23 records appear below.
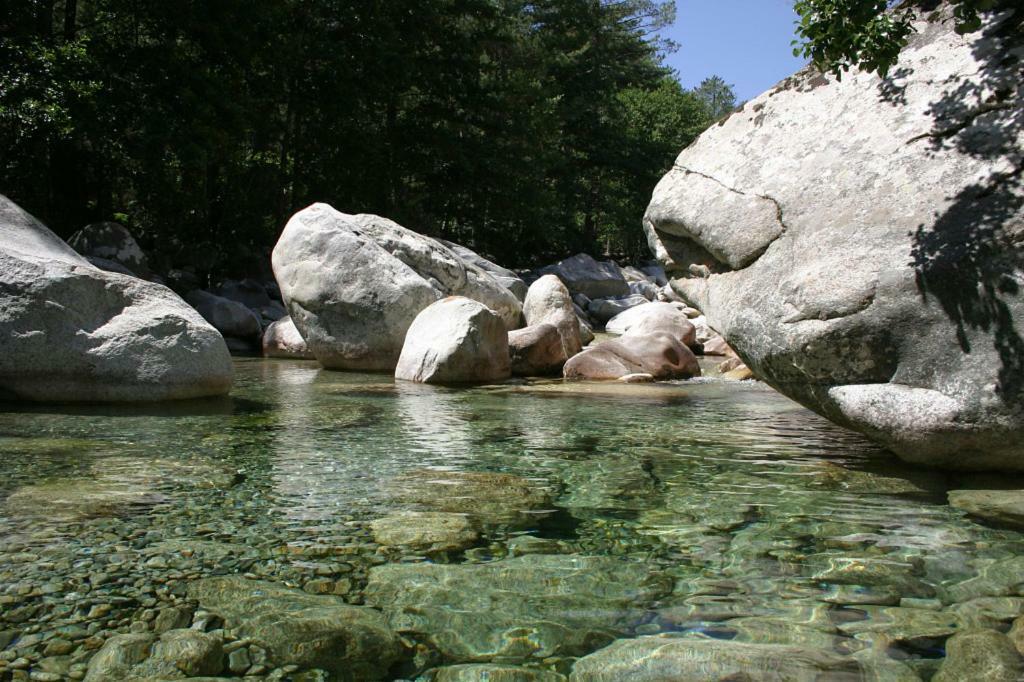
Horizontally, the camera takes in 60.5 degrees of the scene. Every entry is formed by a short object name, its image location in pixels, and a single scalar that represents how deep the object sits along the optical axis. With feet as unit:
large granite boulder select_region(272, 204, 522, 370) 33.96
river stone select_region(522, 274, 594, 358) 39.58
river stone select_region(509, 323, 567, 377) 33.55
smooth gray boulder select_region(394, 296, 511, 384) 29.99
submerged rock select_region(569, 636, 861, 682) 7.38
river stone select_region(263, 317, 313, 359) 39.22
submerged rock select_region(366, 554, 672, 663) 8.19
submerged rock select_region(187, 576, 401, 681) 7.70
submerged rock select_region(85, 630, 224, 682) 7.36
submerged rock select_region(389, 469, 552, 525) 12.39
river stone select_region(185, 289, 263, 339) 44.86
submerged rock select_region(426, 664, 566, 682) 7.49
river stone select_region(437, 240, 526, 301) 45.98
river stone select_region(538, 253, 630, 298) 82.43
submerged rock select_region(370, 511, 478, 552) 10.88
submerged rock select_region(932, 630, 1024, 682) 7.32
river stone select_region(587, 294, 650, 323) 73.10
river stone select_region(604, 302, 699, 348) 44.21
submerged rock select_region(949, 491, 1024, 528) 11.71
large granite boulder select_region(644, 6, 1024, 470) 13.11
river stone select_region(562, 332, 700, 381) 32.19
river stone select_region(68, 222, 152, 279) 52.08
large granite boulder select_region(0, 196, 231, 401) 21.62
